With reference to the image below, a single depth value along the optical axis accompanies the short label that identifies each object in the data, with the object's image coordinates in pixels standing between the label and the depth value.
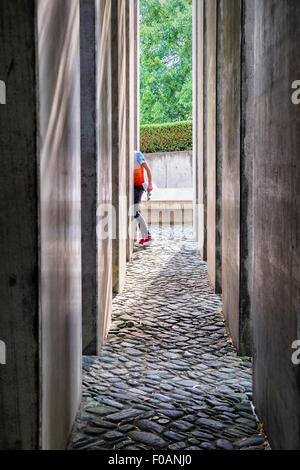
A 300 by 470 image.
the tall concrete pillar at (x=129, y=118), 11.52
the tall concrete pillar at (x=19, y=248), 2.57
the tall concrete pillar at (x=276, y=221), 2.87
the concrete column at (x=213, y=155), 7.73
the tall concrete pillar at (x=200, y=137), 11.24
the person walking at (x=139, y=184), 12.86
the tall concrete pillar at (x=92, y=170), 5.23
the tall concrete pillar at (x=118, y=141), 8.19
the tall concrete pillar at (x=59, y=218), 2.79
